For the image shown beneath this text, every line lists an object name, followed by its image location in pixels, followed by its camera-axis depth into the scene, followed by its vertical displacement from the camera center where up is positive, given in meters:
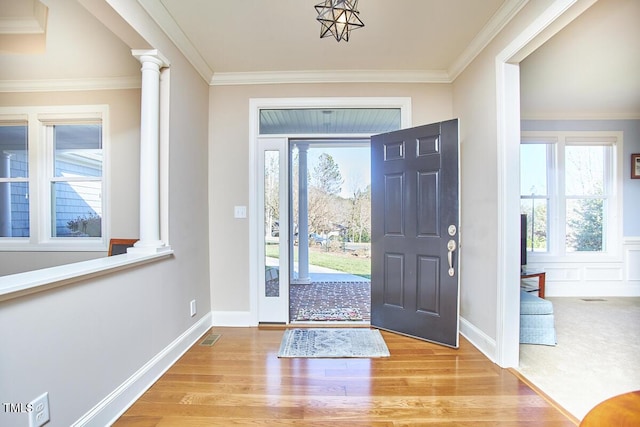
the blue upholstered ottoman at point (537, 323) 2.57 -0.99
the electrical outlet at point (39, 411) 1.19 -0.83
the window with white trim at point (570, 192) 4.21 +0.33
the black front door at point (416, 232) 2.53 -0.17
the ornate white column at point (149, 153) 2.11 +0.46
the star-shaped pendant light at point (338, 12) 1.62 +1.18
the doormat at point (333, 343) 2.39 -1.16
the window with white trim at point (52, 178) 3.10 +0.40
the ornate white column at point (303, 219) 5.13 -0.08
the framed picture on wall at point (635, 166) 4.14 +0.69
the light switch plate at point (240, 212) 3.05 +0.03
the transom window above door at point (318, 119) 3.11 +1.05
